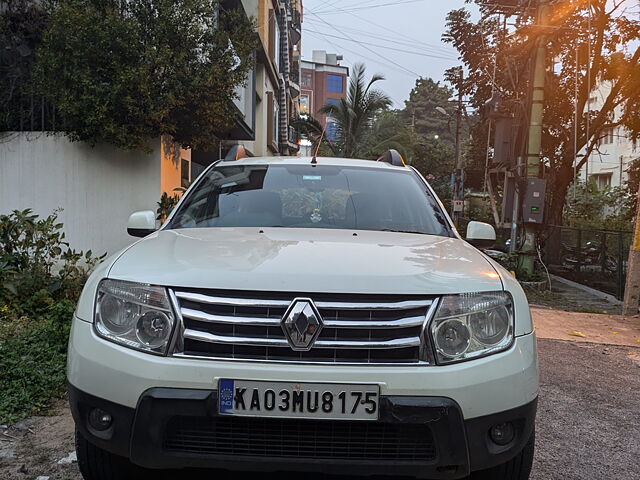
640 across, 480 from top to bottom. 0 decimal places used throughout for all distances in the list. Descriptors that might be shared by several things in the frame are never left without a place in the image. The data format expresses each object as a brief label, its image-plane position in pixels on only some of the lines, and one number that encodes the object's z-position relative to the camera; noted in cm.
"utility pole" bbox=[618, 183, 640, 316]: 838
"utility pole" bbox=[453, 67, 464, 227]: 2286
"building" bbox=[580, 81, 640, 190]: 3412
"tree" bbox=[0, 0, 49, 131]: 802
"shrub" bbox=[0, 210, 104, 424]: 377
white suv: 210
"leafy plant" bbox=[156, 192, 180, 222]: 783
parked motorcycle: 1161
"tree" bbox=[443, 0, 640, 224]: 1222
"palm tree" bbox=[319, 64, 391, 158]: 2183
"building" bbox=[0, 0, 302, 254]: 805
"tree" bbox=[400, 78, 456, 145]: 6444
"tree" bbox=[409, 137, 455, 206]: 3544
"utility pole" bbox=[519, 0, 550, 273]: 1130
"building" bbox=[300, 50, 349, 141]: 6469
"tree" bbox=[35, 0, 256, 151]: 708
